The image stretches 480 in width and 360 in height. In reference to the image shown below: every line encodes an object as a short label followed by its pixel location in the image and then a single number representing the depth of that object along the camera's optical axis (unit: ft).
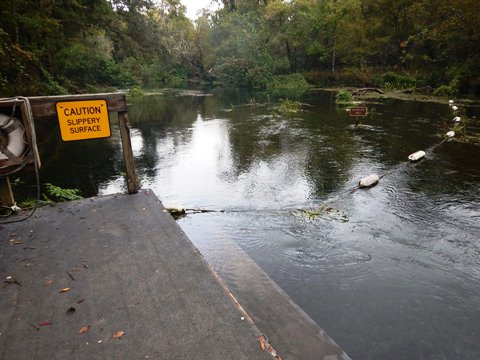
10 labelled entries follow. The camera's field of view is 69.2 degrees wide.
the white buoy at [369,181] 24.77
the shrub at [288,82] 117.80
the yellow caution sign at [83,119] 12.91
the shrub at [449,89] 74.43
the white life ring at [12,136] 11.44
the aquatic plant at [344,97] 73.77
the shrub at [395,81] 91.97
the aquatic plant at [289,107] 62.92
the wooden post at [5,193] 13.24
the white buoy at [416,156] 30.63
